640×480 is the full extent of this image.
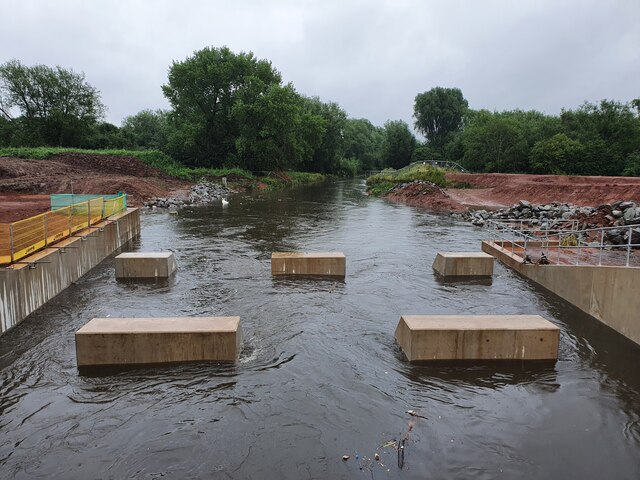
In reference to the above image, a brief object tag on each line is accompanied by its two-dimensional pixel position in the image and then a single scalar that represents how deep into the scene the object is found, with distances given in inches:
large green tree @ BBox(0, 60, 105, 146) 2933.1
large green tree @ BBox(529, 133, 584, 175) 2322.8
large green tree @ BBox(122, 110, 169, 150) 3742.6
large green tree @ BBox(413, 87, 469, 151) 4382.4
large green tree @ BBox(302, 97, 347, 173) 4003.4
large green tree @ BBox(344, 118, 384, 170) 5265.8
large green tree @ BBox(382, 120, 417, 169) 4443.9
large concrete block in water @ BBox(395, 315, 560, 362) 396.8
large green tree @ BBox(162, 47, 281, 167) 2708.7
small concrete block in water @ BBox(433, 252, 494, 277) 692.1
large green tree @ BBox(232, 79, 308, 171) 2674.7
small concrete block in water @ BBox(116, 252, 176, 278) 655.8
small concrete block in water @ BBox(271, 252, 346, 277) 670.5
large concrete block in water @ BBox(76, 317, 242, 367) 378.6
